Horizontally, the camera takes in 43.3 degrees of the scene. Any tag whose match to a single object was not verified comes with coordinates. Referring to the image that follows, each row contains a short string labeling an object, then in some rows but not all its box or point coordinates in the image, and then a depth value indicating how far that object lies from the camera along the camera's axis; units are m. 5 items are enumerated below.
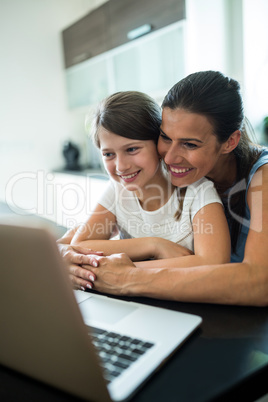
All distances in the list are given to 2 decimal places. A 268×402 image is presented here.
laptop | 0.40
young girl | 1.04
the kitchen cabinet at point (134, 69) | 2.60
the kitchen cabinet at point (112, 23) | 2.45
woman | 0.75
